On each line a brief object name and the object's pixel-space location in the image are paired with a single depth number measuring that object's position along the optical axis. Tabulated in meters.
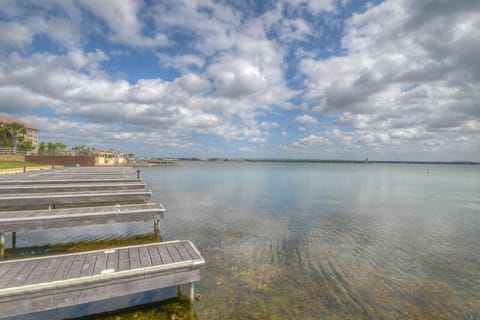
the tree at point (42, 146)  77.84
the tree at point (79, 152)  60.56
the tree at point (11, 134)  56.88
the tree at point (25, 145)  58.72
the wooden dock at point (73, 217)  9.12
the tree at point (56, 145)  85.08
